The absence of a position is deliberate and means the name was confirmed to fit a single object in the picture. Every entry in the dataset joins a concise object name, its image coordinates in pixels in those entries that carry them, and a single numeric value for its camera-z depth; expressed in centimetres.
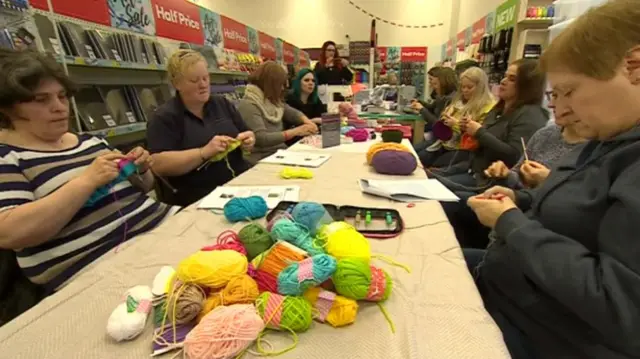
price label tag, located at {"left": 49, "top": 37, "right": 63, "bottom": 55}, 192
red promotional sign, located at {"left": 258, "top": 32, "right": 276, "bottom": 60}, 603
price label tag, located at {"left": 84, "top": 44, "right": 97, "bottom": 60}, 219
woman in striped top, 90
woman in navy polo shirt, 159
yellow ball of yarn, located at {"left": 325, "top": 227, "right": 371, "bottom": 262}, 68
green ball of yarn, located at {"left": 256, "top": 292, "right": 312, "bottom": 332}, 58
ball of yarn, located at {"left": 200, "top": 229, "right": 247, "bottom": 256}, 72
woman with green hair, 314
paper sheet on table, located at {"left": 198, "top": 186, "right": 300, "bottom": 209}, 118
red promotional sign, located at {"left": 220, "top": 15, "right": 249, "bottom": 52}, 458
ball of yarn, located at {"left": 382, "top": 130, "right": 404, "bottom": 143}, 206
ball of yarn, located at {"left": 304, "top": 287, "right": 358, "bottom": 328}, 60
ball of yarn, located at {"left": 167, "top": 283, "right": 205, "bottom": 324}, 58
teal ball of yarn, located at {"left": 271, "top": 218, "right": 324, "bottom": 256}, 69
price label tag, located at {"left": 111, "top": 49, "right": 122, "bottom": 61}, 239
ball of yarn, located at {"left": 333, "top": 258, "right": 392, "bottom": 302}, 63
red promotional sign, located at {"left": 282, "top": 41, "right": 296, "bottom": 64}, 724
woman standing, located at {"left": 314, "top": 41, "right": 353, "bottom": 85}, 486
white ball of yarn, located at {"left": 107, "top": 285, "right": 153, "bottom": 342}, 57
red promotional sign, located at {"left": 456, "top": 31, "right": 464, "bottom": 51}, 660
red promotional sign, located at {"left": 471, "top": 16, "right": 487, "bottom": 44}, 515
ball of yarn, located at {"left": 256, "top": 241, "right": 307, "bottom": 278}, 64
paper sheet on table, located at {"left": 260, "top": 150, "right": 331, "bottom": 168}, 173
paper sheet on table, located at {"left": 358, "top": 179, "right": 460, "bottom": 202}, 120
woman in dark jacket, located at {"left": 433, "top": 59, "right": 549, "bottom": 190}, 192
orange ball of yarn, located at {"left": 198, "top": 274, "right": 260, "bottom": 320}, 59
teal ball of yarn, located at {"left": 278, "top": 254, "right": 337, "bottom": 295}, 59
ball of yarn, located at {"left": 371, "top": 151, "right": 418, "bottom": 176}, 149
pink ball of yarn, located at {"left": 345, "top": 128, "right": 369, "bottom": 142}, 241
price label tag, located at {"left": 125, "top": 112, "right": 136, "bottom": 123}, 260
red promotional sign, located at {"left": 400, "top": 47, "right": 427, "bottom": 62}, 833
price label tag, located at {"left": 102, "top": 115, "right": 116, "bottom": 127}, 238
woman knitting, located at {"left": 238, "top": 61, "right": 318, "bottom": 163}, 246
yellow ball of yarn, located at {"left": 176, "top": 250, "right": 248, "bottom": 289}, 61
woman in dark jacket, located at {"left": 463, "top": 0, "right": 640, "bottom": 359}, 54
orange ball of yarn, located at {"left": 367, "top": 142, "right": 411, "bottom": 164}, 158
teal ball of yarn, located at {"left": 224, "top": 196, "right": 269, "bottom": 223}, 103
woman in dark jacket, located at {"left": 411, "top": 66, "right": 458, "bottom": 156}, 358
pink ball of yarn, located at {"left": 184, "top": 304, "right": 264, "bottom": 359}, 52
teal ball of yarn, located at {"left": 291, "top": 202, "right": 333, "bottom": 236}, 81
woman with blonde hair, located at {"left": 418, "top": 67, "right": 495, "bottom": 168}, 250
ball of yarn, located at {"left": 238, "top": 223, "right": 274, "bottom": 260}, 74
